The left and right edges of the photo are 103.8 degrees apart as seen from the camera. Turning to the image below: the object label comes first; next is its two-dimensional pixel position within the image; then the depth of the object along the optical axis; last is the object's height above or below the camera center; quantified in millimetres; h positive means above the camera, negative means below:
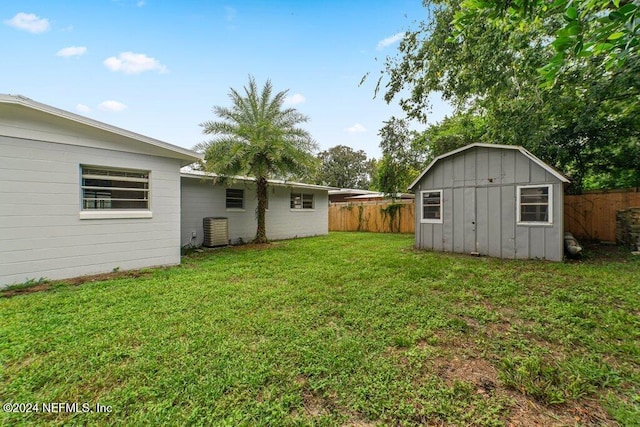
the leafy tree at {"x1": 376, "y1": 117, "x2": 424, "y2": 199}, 13887 +2957
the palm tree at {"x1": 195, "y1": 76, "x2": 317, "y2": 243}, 7871 +2328
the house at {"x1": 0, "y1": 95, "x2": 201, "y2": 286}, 4488 +321
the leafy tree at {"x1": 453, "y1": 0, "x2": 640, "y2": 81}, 1965 +1493
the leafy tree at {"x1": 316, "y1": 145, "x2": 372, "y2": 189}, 37781 +6789
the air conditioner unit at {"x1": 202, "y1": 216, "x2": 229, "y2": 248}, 8961 -761
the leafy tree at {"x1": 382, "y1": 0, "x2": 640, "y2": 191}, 6180 +3430
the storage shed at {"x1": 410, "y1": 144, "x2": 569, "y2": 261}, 6609 +145
